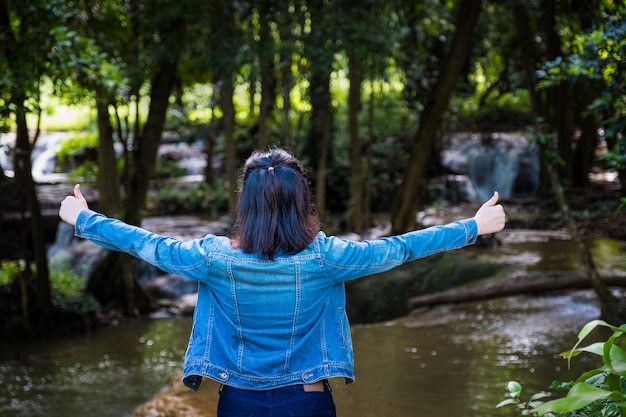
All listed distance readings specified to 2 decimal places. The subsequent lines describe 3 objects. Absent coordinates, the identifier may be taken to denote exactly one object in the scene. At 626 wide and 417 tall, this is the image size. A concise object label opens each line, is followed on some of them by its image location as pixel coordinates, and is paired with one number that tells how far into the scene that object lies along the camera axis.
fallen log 7.95
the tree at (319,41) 10.79
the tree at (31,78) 6.59
